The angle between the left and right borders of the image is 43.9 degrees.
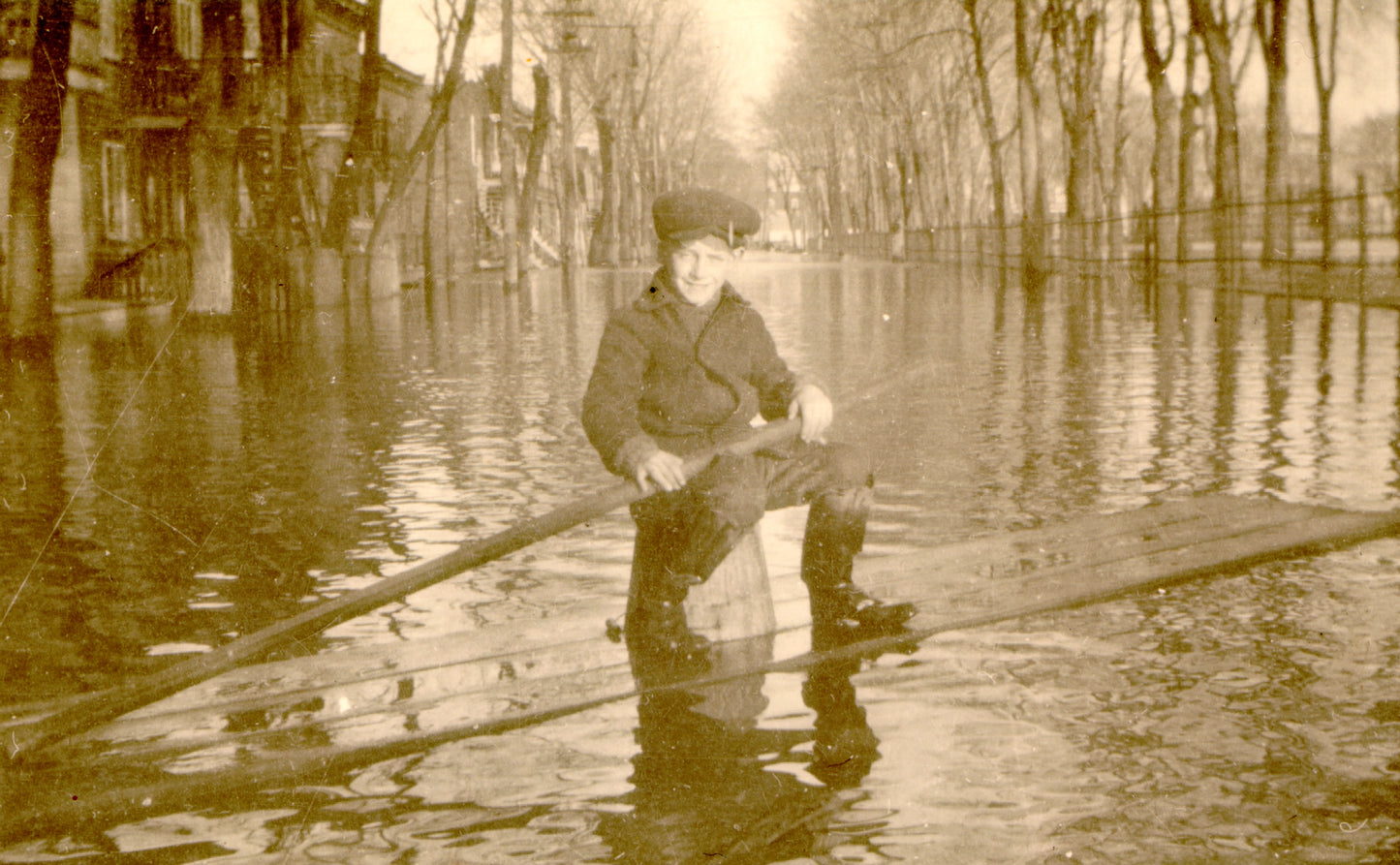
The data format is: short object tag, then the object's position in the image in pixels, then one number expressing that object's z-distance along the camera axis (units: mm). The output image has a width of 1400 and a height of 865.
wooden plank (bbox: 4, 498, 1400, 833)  3693
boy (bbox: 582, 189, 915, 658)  4410
